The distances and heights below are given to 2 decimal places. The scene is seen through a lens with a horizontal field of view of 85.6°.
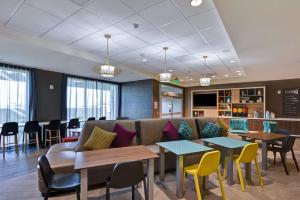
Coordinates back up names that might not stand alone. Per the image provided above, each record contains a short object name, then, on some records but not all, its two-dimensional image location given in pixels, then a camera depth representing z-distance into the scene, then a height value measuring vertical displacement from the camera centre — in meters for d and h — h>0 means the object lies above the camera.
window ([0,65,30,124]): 4.63 +0.25
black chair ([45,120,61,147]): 4.98 -0.91
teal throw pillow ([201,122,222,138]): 4.09 -0.72
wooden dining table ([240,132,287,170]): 3.36 -0.75
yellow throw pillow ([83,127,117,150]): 2.72 -0.63
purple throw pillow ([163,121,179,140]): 3.63 -0.68
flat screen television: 8.73 +0.15
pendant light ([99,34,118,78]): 3.48 +0.70
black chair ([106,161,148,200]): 1.76 -0.82
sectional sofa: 2.48 -0.87
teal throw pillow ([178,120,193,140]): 3.70 -0.68
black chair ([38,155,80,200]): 1.81 -0.95
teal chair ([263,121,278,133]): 4.84 -0.74
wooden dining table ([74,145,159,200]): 1.73 -0.68
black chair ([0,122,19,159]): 4.12 -0.71
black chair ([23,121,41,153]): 4.55 -0.78
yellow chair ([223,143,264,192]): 2.59 -0.85
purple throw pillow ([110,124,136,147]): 2.99 -0.64
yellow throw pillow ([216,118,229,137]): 4.38 -0.66
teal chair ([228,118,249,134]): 4.90 -0.71
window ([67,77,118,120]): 6.25 +0.18
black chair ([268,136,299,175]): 3.32 -0.92
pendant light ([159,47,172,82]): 4.34 +0.69
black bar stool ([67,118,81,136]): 5.49 -0.73
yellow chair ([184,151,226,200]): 2.10 -0.84
